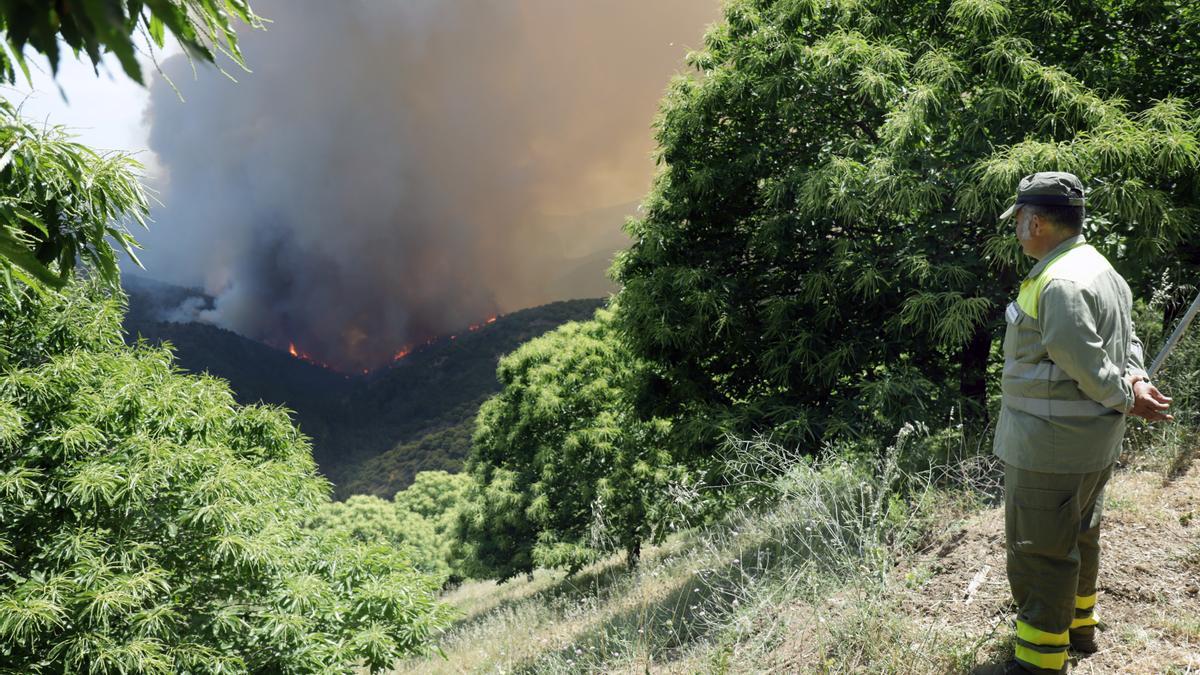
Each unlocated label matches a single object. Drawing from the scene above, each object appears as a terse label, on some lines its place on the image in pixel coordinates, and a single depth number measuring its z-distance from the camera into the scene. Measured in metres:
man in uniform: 3.22
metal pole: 3.75
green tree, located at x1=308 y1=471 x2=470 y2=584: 49.82
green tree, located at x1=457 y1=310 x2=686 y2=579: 18.30
